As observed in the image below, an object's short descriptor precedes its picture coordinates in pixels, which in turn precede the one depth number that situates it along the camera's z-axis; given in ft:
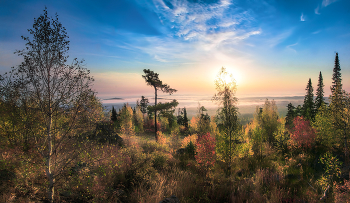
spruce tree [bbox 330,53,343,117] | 46.52
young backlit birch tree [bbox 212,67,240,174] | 42.19
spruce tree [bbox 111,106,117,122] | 200.66
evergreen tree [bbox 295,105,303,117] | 141.67
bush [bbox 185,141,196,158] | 70.79
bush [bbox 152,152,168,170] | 39.67
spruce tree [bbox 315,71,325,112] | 105.24
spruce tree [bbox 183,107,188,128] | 188.40
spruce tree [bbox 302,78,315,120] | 106.03
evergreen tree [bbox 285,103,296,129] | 144.05
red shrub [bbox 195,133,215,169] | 37.25
